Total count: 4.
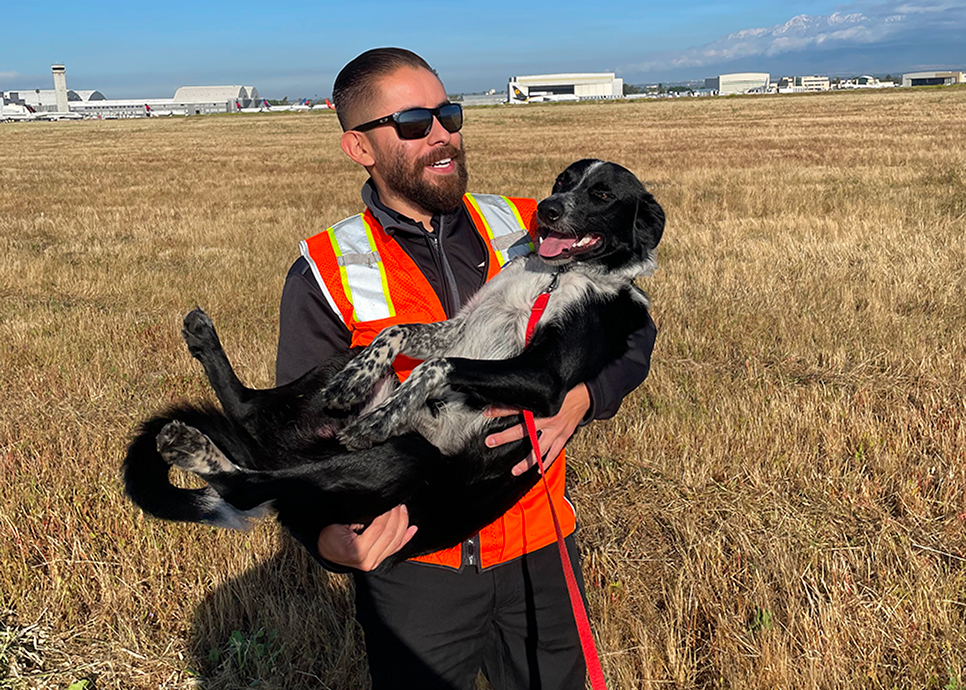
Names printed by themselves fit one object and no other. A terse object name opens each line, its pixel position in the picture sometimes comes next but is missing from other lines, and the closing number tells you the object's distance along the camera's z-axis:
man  2.30
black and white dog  2.44
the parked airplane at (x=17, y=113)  114.90
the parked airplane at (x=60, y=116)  112.51
